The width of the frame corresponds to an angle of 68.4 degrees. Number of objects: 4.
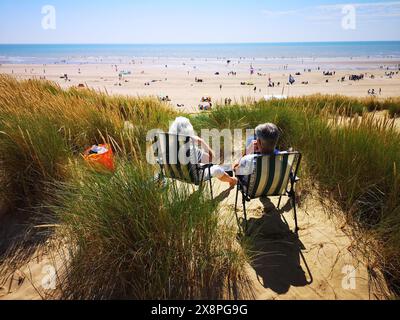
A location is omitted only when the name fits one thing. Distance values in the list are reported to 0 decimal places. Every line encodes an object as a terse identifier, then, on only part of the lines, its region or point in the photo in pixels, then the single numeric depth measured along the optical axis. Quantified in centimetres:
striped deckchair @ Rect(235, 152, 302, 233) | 289
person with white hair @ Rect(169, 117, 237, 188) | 374
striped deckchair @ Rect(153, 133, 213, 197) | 340
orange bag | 354
